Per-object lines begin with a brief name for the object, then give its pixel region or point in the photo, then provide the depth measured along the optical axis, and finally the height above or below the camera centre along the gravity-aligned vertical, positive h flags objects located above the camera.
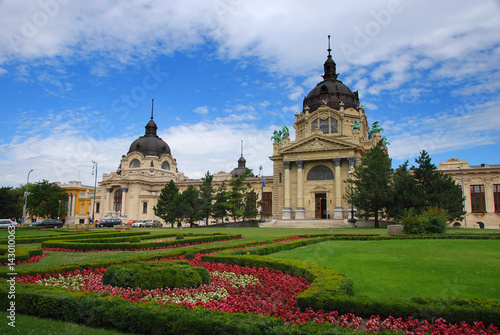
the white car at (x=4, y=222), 45.57 -1.40
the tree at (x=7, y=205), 56.10 +0.83
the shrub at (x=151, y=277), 9.09 -1.61
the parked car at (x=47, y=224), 51.05 -1.80
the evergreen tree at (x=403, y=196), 35.75 +1.79
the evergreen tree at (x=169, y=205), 52.62 +1.09
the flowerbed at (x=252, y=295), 6.23 -1.90
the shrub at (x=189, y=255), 15.10 -1.76
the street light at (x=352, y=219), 43.79 -0.59
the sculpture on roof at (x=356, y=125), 53.05 +12.68
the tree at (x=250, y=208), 54.39 +0.75
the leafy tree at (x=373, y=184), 37.62 +3.11
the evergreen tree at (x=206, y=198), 53.69 +2.17
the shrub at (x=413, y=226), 24.81 -0.76
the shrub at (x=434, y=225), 25.33 -0.69
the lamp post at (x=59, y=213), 74.62 -0.41
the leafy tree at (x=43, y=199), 72.00 +2.26
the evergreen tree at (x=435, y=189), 35.81 +2.59
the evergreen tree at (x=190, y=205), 52.03 +1.05
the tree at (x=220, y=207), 54.06 +0.83
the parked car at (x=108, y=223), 54.28 -1.67
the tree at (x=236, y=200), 53.50 +1.89
